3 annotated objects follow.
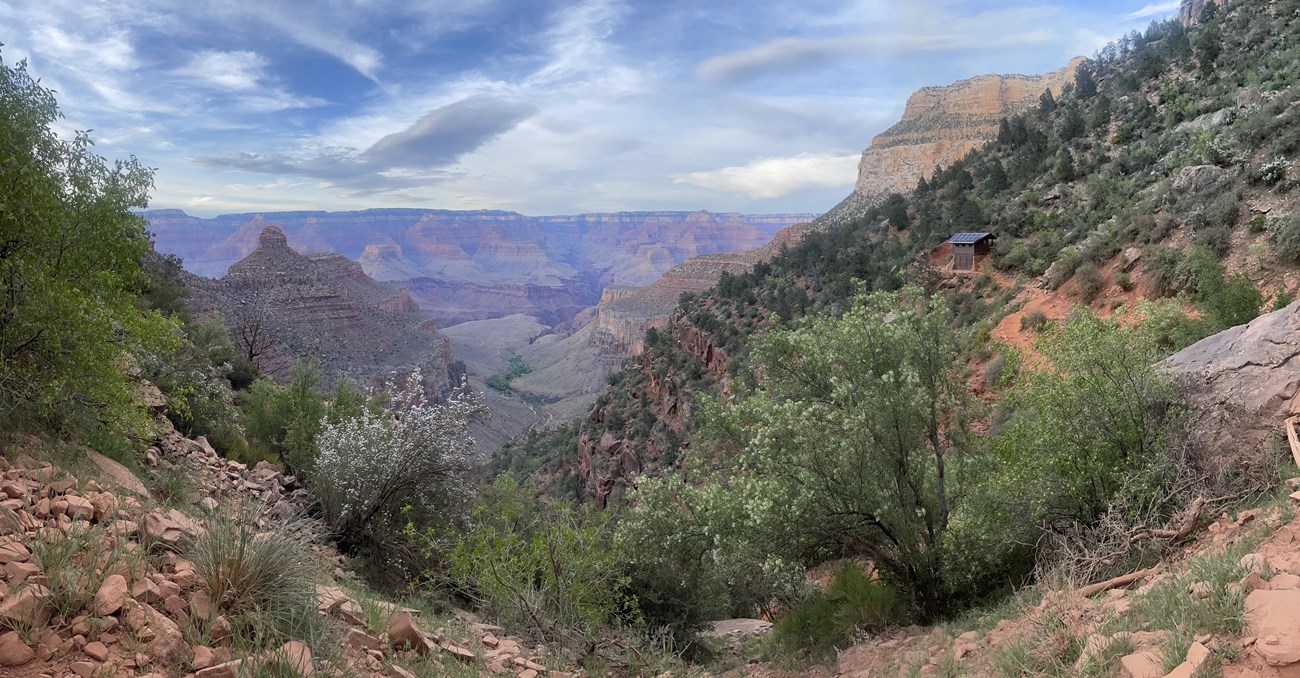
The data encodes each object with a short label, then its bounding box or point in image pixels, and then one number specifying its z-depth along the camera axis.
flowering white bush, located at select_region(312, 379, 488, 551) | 11.23
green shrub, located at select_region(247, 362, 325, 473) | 15.13
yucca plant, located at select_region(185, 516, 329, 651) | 4.54
